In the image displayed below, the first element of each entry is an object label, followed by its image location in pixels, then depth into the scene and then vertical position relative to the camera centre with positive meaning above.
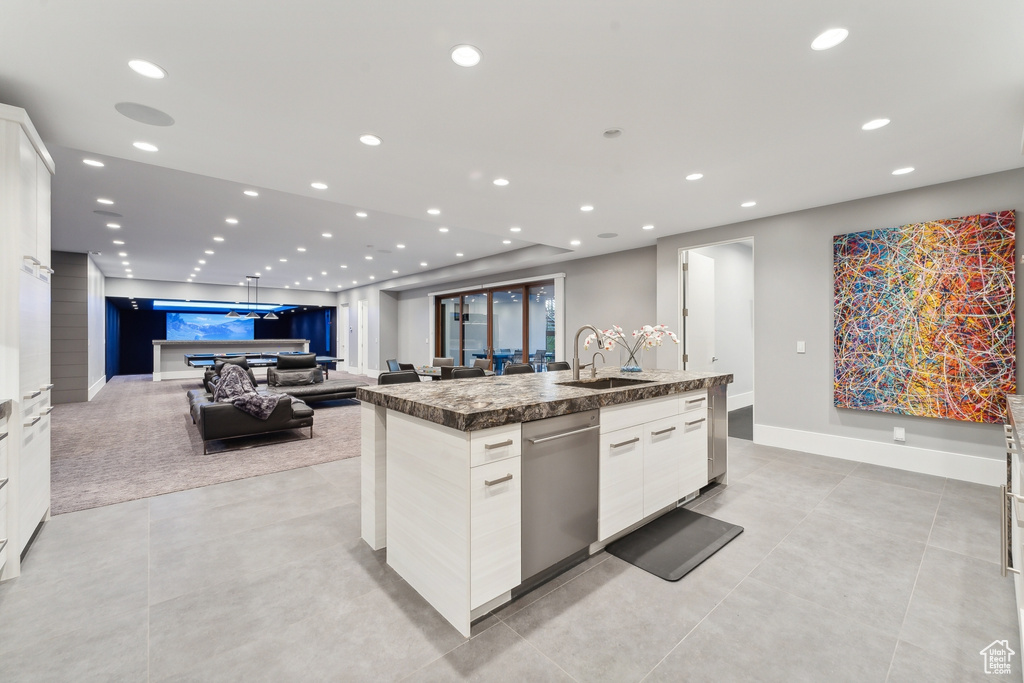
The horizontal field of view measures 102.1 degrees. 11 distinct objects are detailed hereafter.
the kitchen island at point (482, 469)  1.68 -0.63
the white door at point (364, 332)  12.76 +0.39
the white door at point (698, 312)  5.51 +0.43
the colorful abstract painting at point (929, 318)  3.35 +0.20
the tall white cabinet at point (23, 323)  2.11 +0.13
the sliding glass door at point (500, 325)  8.35 +0.42
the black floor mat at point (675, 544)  2.22 -1.19
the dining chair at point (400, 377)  3.16 -0.26
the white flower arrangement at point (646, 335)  3.33 +0.07
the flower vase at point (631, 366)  3.52 -0.20
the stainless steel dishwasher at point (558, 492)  1.89 -0.72
